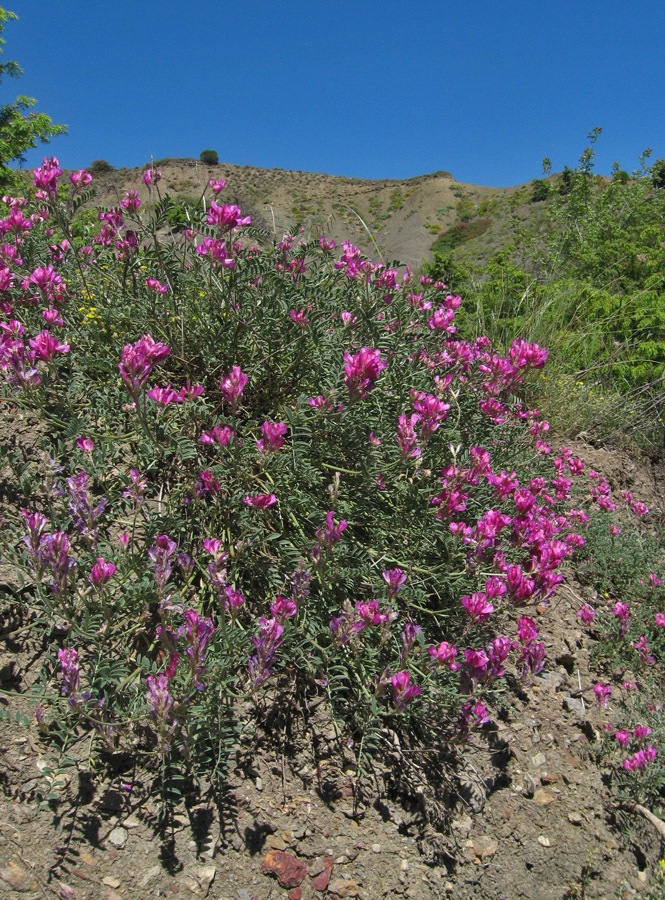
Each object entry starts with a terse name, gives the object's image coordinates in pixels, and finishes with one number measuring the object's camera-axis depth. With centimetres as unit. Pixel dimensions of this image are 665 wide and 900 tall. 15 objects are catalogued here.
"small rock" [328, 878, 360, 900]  64
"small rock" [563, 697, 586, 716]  90
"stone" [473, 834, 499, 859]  71
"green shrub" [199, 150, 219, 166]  5009
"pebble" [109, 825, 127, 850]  61
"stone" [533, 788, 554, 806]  78
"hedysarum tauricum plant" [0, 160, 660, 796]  65
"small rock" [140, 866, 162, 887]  60
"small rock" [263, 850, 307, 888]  64
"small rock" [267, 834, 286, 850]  65
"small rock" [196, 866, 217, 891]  61
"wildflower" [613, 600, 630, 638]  99
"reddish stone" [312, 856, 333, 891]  64
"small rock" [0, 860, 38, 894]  57
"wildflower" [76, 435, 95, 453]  75
